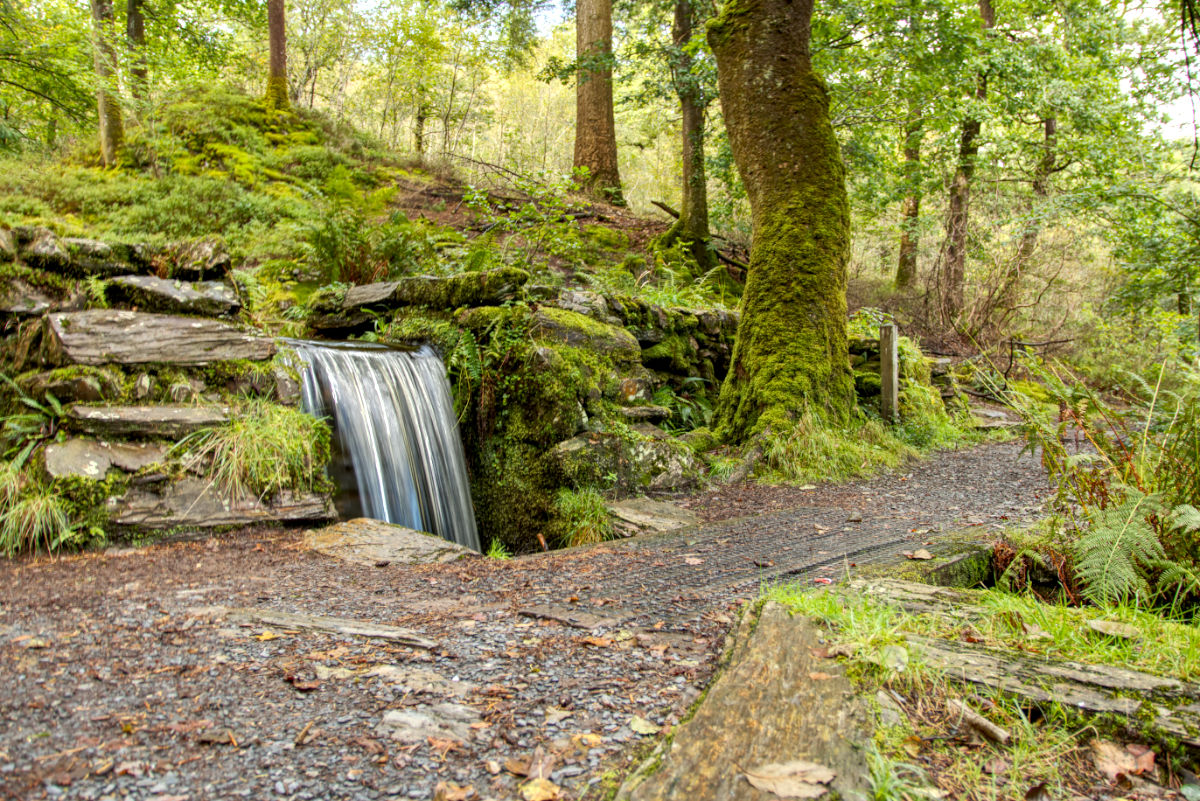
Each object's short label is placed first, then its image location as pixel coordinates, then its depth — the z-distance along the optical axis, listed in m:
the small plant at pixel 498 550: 5.24
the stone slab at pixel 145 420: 4.22
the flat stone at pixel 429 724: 1.67
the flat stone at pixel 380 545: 3.99
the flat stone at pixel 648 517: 4.71
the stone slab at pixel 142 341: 4.45
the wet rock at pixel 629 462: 5.52
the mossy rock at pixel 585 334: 6.16
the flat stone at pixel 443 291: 6.70
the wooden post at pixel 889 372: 7.73
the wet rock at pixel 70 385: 4.27
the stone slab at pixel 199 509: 4.07
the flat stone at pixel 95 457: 3.98
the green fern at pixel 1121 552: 2.26
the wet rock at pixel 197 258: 5.48
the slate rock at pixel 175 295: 4.99
